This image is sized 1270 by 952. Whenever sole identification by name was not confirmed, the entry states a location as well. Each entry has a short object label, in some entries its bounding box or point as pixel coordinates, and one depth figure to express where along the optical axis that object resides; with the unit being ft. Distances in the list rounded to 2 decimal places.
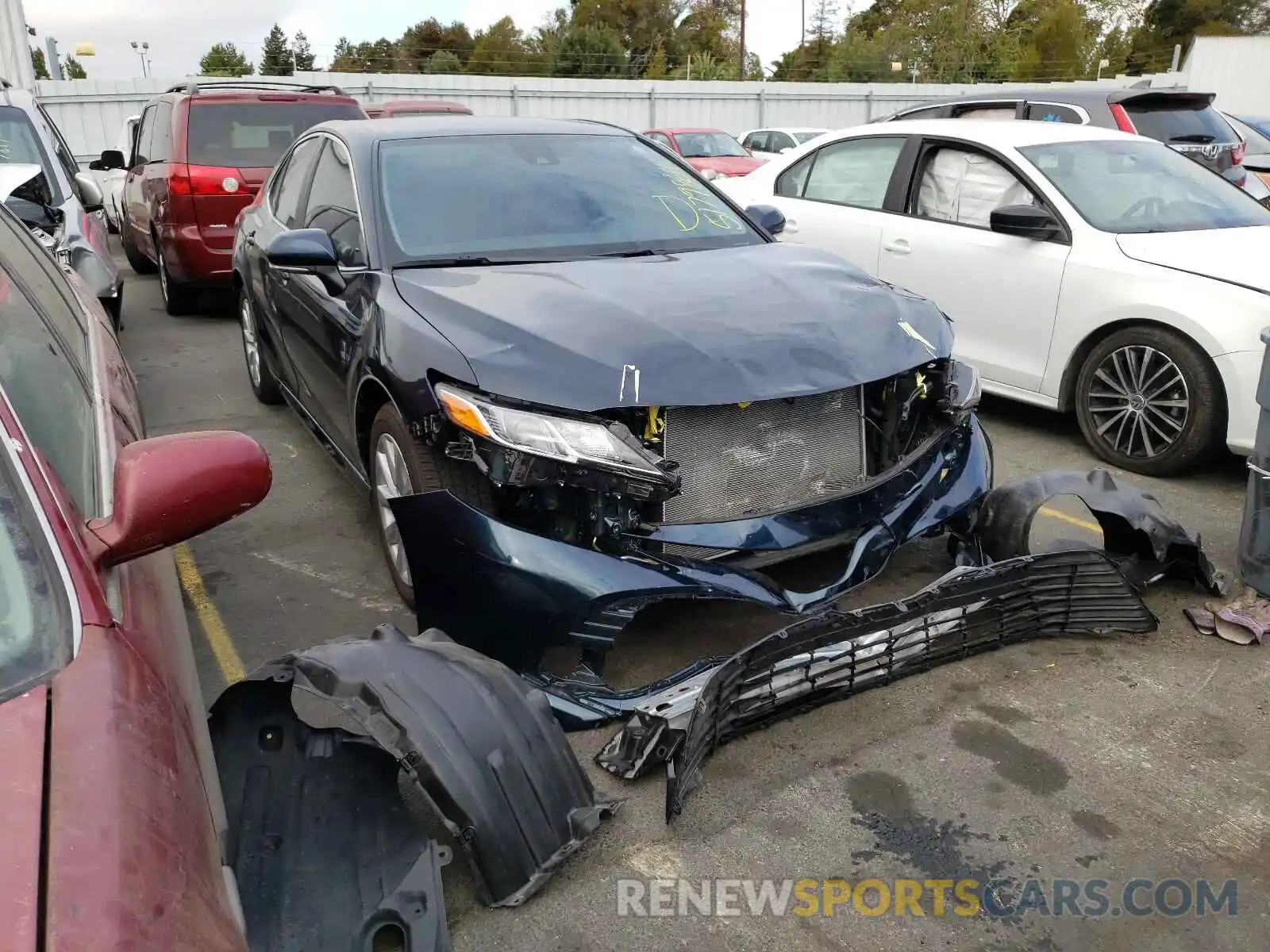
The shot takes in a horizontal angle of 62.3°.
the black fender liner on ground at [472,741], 7.29
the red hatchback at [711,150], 53.11
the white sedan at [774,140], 63.77
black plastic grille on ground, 9.00
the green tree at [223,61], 201.62
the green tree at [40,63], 186.60
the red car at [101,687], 3.64
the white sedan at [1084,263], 15.56
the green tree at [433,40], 224.94
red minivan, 26.48
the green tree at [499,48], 207.57
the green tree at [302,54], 224.78
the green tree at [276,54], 207.00
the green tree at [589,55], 172.96
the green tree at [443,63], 203.31
